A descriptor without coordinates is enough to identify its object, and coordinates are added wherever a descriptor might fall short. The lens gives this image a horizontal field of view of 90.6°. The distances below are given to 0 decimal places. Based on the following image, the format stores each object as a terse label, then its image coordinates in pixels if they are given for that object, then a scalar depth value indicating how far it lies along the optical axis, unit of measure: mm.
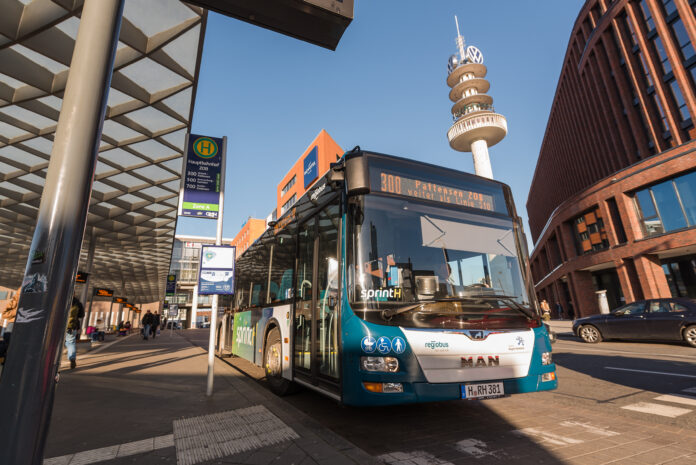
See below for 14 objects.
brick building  19781
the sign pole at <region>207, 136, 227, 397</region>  5527
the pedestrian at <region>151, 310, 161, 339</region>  21234
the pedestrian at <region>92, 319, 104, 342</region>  18938
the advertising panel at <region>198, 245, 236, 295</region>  5832
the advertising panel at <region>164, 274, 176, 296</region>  31252
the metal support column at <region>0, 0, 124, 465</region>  1724
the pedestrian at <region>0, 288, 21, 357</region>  6853
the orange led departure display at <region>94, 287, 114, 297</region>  22555
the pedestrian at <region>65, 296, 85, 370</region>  8547
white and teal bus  3492
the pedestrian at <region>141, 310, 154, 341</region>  20231
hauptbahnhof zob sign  6271
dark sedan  9594
